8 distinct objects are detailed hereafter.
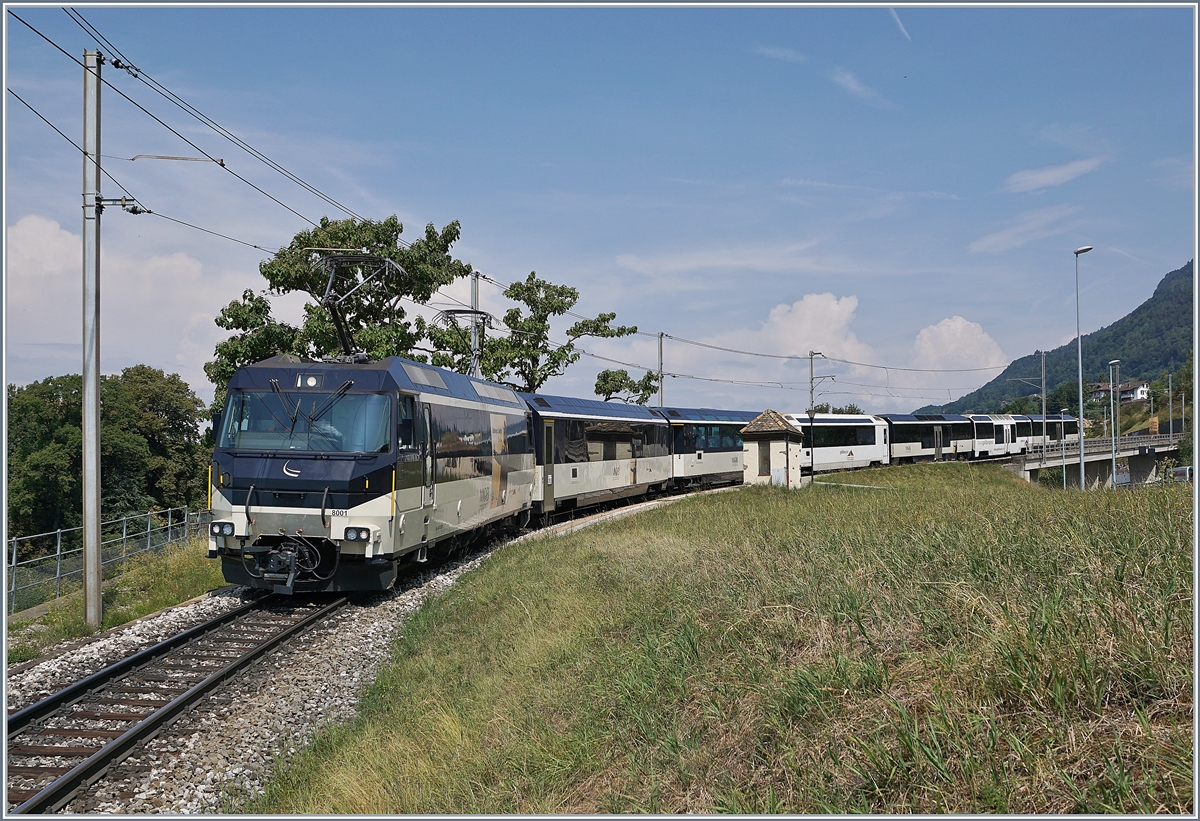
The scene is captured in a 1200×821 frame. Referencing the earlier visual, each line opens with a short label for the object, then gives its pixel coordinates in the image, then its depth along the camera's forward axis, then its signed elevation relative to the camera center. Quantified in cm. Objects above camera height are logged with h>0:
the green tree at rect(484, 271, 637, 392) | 2973 +445
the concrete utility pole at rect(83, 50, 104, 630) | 1112 +153
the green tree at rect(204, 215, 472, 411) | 2155 +430
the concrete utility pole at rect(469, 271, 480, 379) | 2351 +300
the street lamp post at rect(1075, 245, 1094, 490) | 3250 +219
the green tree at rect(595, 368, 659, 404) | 3684 +256
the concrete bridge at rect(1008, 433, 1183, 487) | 5231 -162
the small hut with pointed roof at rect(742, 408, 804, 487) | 2896 -46
